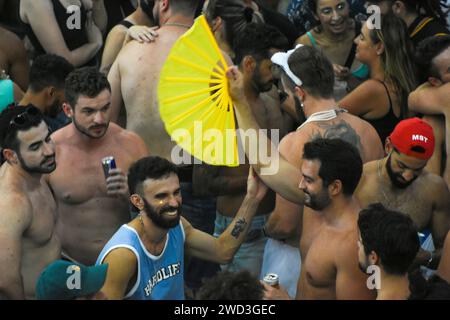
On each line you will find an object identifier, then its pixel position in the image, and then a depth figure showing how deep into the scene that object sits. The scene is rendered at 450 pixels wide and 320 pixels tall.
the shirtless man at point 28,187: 12.26
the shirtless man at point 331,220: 11.32
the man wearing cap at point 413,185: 12.37
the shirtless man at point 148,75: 14.49
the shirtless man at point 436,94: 14.01
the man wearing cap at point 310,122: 12.80
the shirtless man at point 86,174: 13.40
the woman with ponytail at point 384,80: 14.50
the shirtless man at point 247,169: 13.93
